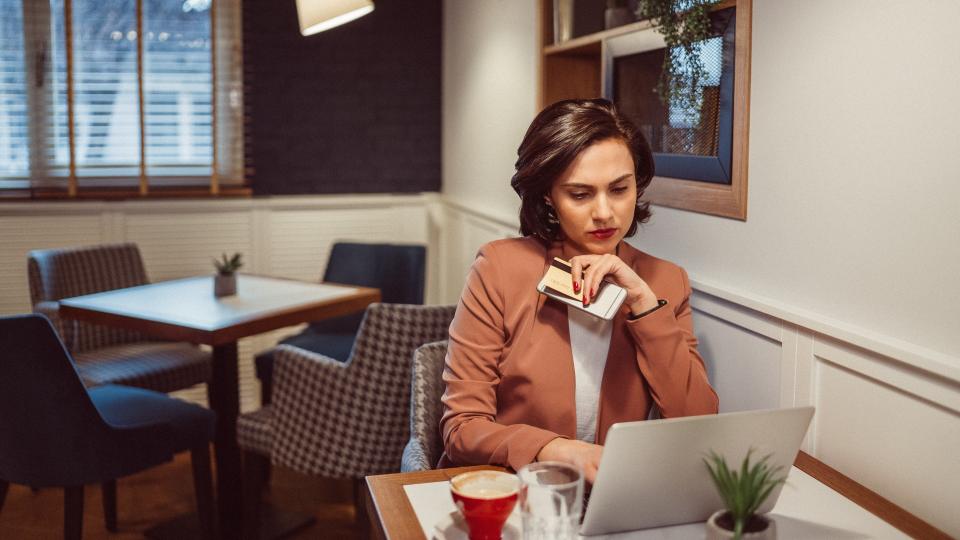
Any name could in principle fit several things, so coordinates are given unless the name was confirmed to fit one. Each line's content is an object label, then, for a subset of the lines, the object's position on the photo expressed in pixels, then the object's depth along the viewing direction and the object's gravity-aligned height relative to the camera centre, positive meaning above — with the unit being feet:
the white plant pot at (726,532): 3.85 -1.45
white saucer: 4.27 -1.61
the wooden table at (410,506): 4.42 -1.62
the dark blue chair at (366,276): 13.42 -1.37
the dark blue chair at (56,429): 8.34 -2.34
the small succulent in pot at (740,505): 3.84 -1.33
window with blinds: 14.47 +1.43
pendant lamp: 9.74 +1.86
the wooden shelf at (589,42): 8.07 +1.50
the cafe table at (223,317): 10.15 -1.52
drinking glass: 3.92 -1.37
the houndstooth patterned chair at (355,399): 8.50 -2.07
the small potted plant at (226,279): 11.68 -1.20
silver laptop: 3.94 -1.21
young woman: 5.66 -0.91
